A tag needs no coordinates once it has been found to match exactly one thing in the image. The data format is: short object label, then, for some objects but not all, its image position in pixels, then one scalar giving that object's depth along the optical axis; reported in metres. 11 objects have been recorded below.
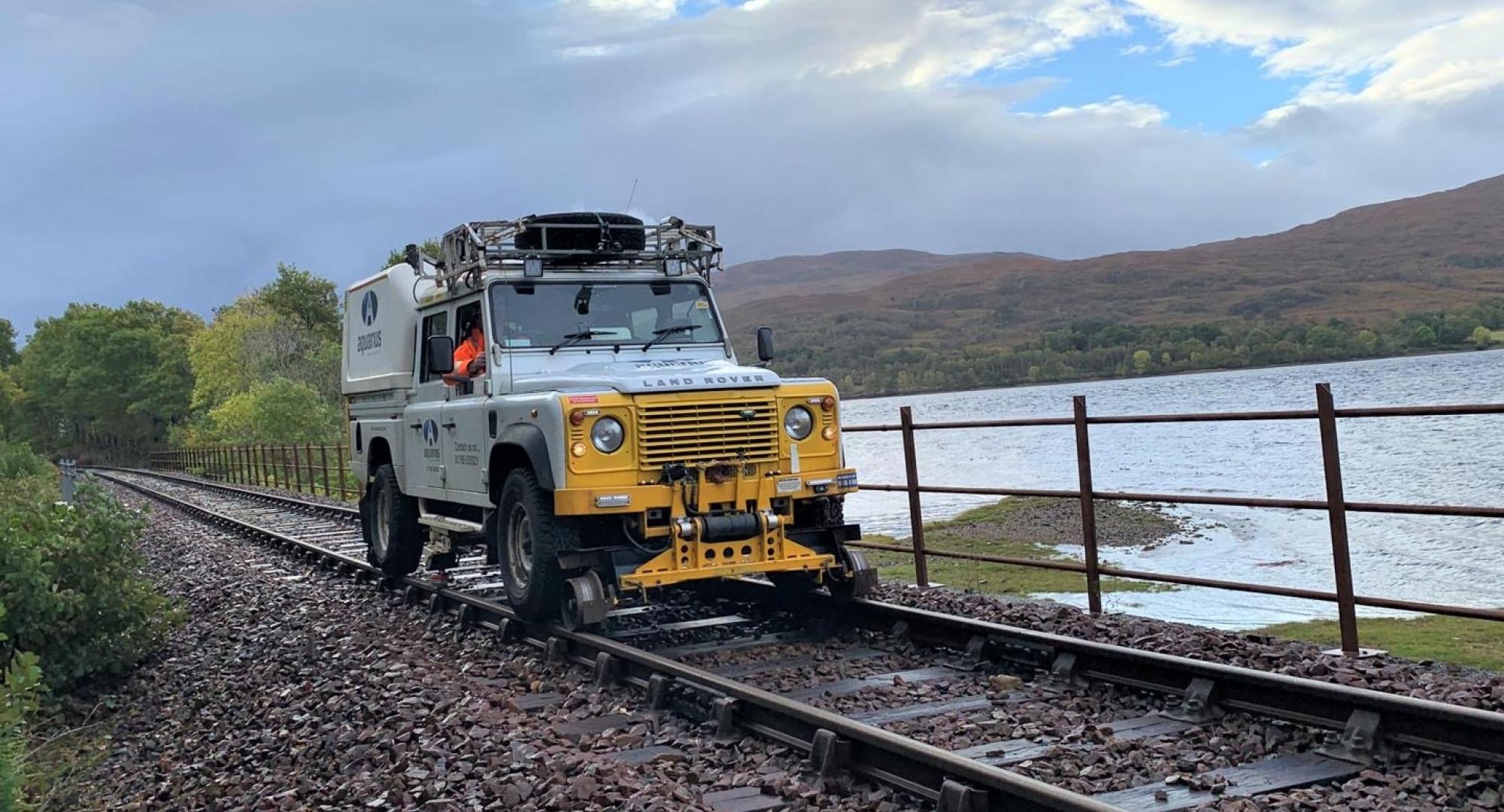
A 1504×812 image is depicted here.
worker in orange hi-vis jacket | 9.45
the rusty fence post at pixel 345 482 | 25.19
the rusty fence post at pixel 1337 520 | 6.77
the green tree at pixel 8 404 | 117.44
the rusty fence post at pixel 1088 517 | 8.41
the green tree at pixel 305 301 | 64.12
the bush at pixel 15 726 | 5.24
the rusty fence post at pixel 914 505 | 9.75
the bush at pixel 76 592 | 8.95
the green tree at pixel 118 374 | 101.19
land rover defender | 7.79
